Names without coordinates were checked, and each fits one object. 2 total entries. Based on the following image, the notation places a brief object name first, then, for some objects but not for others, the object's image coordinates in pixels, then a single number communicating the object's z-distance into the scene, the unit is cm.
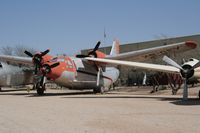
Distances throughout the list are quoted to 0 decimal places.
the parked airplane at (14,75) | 3784
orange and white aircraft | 2528
